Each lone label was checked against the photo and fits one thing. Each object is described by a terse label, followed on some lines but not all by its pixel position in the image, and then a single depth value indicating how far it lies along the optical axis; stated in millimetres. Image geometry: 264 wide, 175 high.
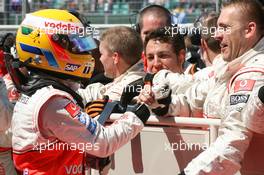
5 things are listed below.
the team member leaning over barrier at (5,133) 8209
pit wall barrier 7328
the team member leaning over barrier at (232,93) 6086
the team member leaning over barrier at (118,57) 9569
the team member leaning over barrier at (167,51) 9803
